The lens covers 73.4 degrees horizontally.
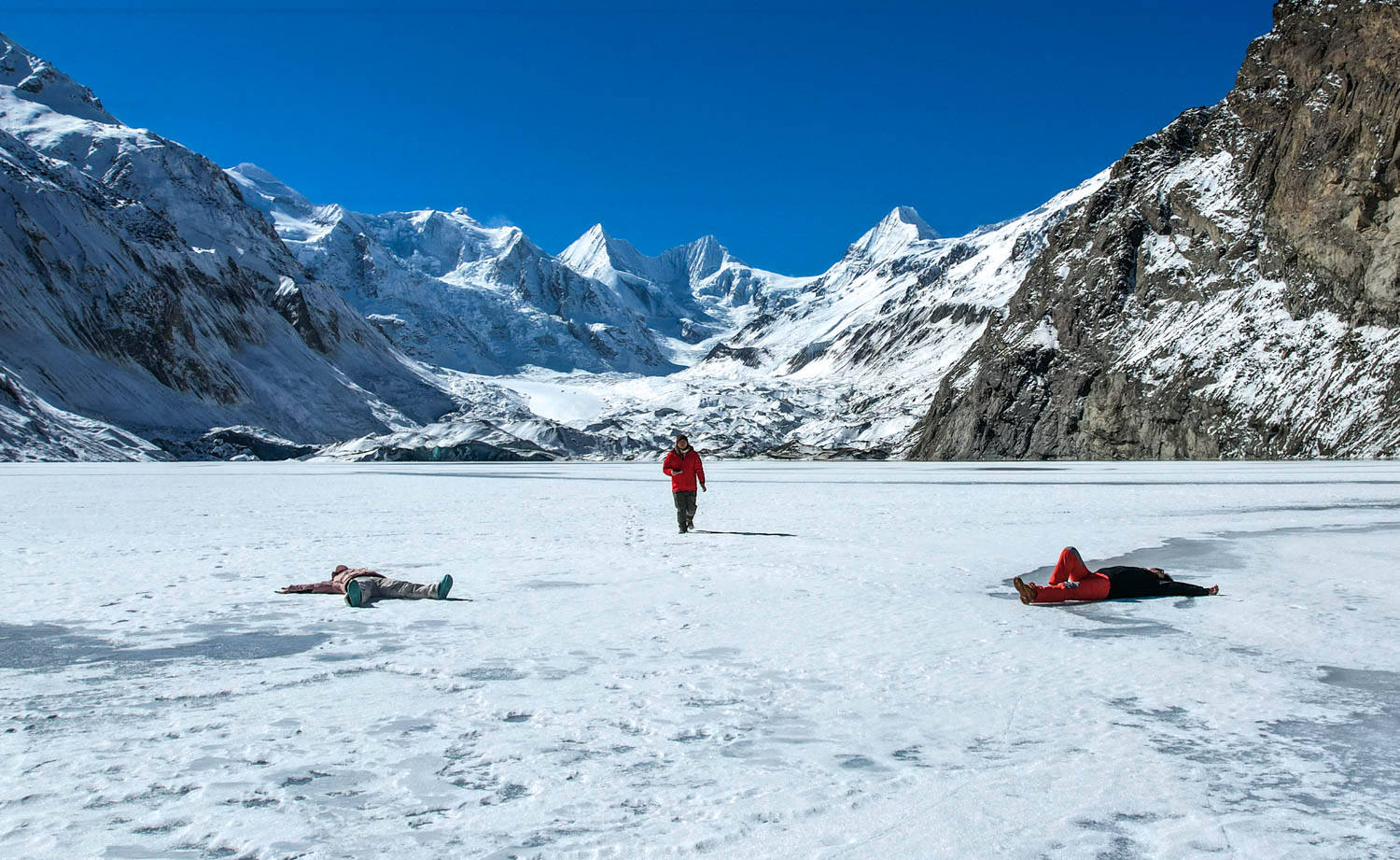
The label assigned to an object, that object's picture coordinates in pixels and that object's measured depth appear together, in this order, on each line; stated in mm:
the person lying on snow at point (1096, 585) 10875
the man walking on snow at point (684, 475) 18531
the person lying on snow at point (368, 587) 10820
